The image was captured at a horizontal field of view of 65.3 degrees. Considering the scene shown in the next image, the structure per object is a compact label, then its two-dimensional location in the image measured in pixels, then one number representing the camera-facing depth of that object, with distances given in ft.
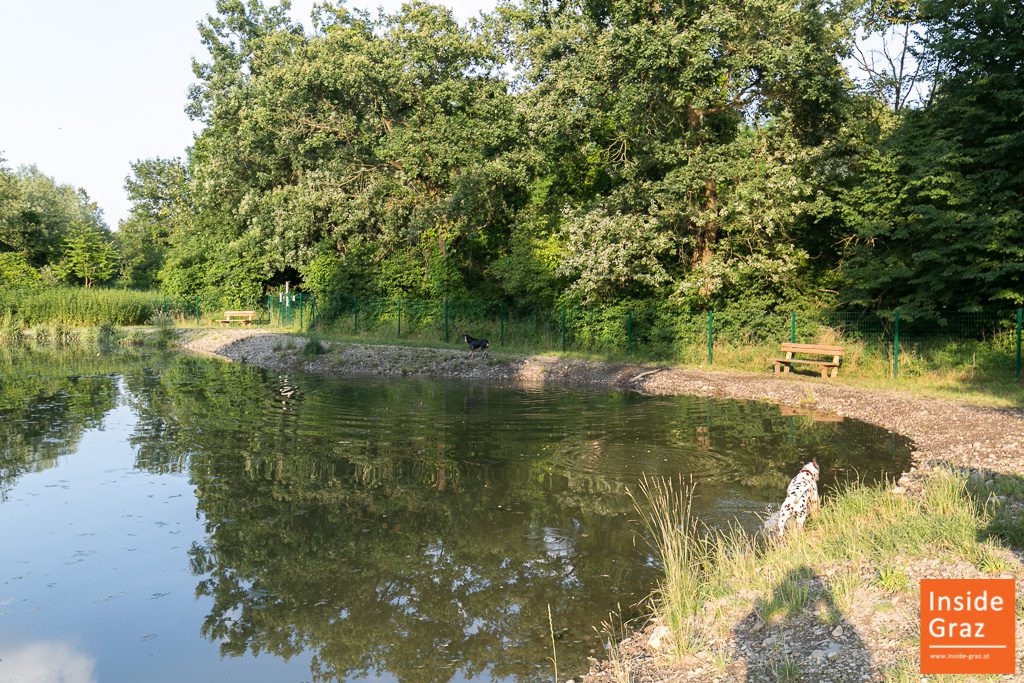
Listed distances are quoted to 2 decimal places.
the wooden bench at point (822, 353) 66.59
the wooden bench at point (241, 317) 131.95
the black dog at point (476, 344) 86.02
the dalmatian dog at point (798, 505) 27.48
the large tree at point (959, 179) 60.54
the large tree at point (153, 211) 193.88
